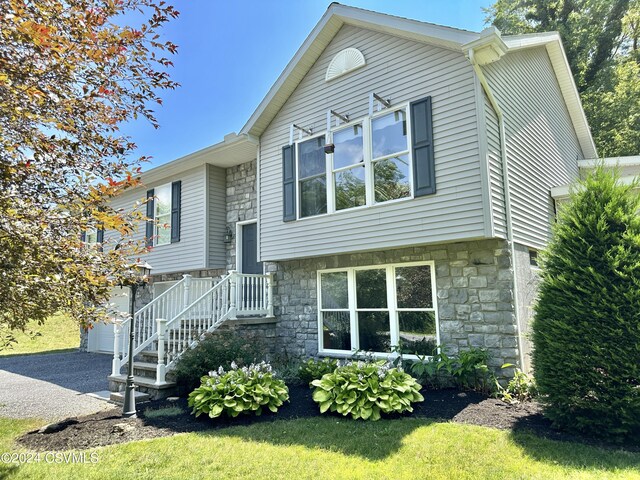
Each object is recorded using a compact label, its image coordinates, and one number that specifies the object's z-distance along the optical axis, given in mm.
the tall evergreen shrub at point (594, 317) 4492
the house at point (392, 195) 6430
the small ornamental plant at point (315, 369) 7227
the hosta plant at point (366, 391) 5449
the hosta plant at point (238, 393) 5656
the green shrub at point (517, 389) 5902
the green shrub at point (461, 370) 6293
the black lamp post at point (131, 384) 6180
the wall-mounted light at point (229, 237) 11125
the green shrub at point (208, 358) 7148
